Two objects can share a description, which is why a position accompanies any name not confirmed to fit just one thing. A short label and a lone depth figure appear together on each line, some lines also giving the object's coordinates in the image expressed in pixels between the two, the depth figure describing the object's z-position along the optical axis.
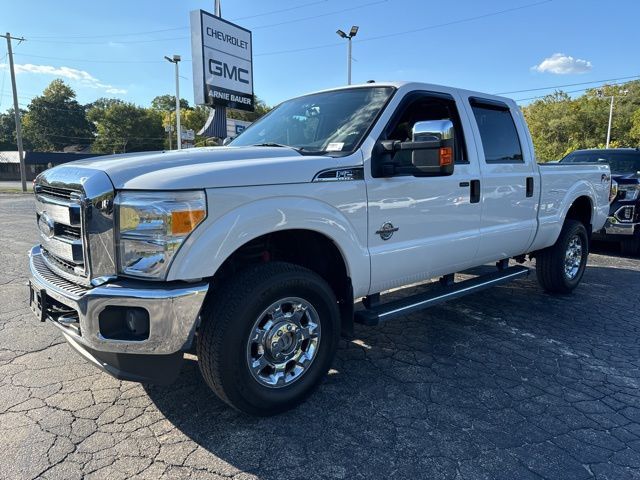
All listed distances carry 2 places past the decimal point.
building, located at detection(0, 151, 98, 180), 58.75
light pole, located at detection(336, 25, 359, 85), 22.13
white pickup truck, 2.38
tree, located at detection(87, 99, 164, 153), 73.75
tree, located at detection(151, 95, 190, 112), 91.50
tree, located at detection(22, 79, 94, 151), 82.62
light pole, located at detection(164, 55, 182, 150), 33.25
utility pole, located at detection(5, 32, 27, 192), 29.75
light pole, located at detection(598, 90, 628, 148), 47.77
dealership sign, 11.50
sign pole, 12.37
